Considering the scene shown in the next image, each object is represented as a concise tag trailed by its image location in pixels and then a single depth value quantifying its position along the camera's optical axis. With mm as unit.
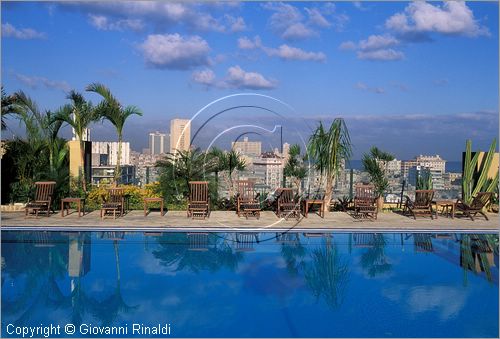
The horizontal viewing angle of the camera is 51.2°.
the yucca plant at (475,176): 12938
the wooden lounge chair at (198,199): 11500
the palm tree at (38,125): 12781
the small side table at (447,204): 12008
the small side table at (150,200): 11734
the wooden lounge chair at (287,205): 11547
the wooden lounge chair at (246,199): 11781
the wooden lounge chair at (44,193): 11256
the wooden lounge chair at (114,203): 11188
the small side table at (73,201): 11250
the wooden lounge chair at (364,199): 11781
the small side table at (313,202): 12039
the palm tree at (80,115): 13164
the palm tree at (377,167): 13531
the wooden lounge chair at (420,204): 11984
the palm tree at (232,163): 13797
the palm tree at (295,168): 13930
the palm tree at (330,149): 12398
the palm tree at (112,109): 13617
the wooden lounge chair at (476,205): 11648
